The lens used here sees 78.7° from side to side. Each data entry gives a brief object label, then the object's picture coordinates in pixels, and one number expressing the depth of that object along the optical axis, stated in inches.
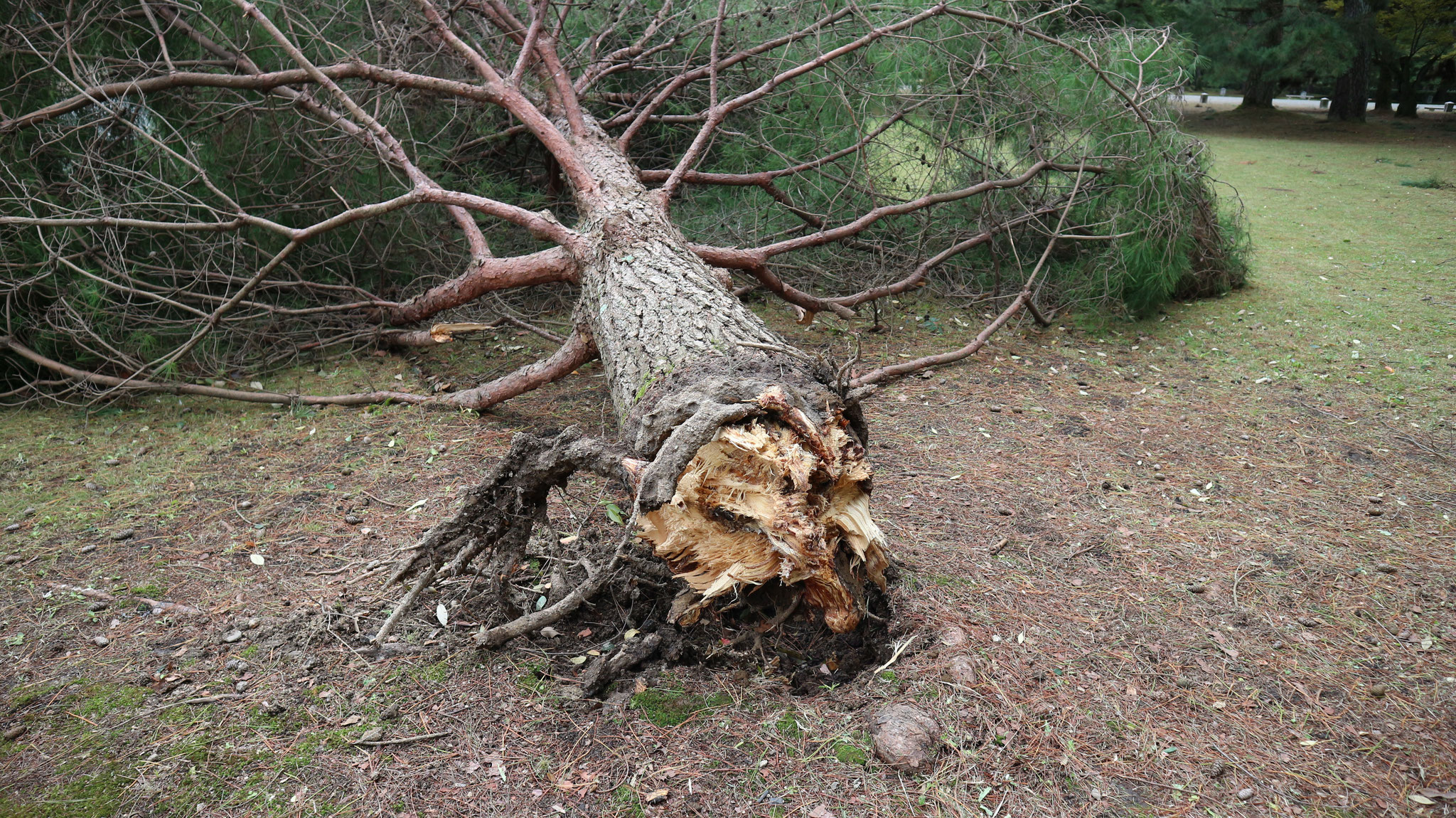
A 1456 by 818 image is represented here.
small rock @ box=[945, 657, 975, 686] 88.4
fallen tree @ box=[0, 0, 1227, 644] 93.8
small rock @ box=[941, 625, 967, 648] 94.3
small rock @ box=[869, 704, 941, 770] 79.2
